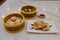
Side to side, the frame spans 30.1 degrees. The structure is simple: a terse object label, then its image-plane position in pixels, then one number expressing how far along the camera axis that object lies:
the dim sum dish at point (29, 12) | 0.95
